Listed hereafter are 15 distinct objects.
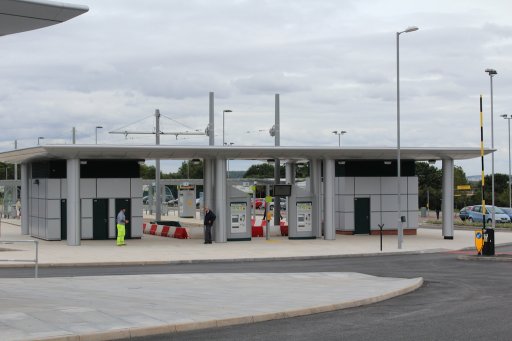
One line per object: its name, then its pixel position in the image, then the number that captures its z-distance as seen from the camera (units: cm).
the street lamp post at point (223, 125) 6316
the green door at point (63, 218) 3706
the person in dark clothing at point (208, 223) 3481
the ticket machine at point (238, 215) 3619
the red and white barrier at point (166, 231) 3912
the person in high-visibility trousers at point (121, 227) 3347
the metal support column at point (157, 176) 4991
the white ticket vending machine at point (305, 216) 3800
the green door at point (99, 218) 3697
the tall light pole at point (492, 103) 4166
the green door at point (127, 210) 3731
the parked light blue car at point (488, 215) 5484
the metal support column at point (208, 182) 3644
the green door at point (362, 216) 4091
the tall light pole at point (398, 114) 3247
